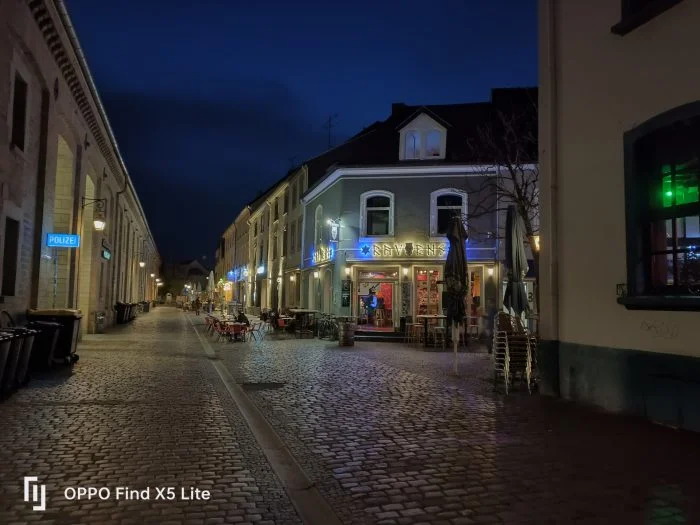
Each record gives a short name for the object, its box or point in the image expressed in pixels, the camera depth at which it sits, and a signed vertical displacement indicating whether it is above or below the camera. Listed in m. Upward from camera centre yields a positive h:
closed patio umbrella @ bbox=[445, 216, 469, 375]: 12.95 +0.64
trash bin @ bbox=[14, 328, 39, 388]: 9.70 -1.00
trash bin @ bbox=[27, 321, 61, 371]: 11.94 -1.00
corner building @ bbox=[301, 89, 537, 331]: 23.36 +3.33
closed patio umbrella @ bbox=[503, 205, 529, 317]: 12.66 +0.96
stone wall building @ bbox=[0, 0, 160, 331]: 11.83 +3.59
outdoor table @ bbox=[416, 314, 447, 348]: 19.41 -0.71
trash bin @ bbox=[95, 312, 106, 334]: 23.11 -1.02
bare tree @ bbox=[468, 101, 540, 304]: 19.17 +5.19
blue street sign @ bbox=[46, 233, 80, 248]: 14.45 +1.39
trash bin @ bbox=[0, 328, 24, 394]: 8.92 -1.05
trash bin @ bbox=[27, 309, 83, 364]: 12.70 -0.68
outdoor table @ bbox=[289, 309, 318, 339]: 23.93 -0.69
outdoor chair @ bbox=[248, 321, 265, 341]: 21.67 -1.36
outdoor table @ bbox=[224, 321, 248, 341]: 20.44 -0.97
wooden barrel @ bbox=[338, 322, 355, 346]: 19.14 -1.07
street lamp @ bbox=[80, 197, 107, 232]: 19.48 +2.85
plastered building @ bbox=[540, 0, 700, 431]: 7.31 +1.44
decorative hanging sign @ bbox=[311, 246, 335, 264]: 25.48 +2.16
